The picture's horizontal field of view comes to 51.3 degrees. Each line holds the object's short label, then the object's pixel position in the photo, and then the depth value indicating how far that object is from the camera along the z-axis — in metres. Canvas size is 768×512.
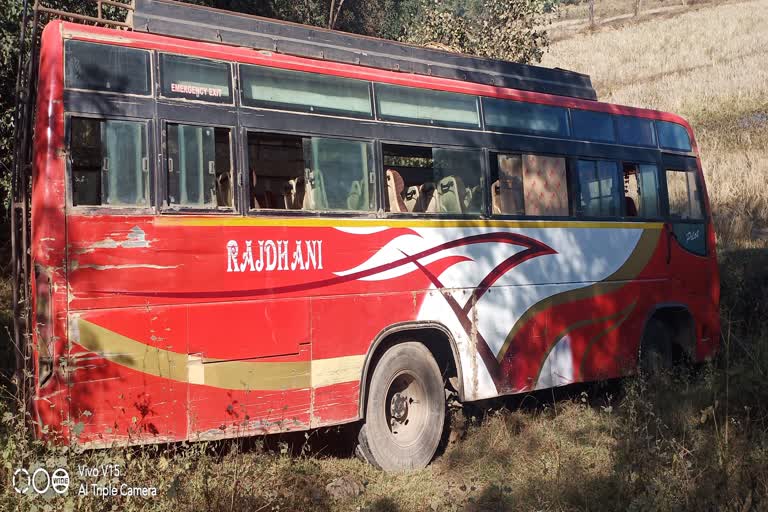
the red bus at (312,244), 5.88
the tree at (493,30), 20.81
